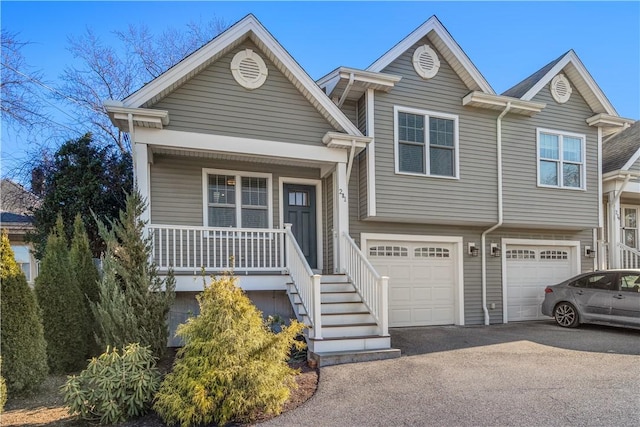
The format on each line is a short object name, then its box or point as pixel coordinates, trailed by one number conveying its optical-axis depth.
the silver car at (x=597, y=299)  8.84
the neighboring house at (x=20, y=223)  12.67
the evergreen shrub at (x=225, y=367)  4.50
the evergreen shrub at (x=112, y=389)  4.66
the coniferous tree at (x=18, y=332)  5.36
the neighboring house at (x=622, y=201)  11.86
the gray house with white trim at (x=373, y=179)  7.70
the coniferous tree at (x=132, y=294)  6.02
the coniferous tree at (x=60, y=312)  6.60
